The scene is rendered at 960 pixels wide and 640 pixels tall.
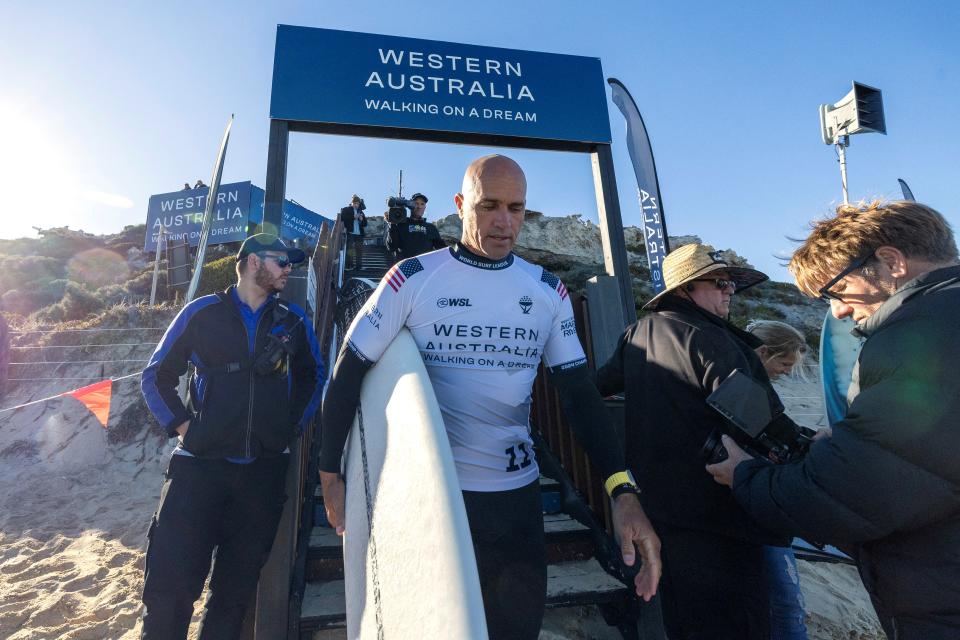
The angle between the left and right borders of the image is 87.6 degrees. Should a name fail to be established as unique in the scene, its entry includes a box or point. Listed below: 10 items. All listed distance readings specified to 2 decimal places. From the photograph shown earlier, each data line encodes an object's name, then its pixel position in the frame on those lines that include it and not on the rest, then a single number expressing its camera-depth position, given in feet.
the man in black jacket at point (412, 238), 23.91
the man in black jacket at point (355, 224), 35.75
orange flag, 16.69
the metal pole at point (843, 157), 31.35
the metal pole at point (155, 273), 47.14
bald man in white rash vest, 5.84
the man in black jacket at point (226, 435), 7.45
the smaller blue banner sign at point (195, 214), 65.53
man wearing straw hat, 6.18
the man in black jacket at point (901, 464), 3.97
